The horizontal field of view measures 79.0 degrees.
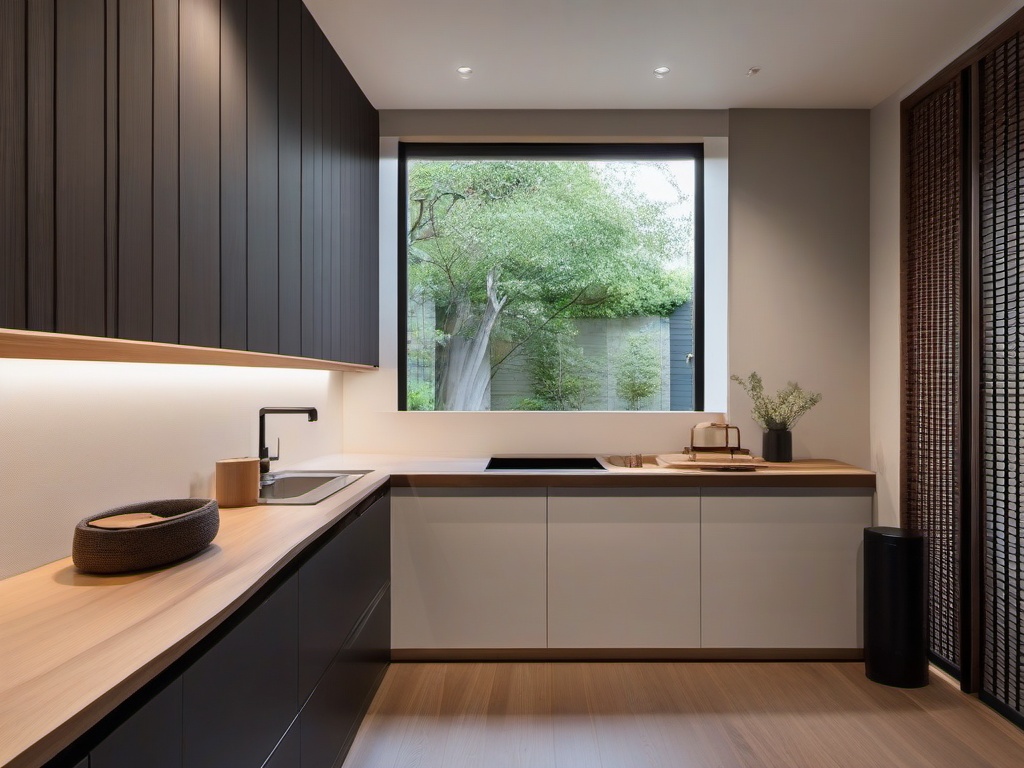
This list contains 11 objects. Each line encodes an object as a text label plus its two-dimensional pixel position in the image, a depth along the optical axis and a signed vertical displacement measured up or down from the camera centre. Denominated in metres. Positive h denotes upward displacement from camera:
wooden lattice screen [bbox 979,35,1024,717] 2.21 +0.08
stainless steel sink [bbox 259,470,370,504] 2.28 -0.38
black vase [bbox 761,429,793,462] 3.04 -0.29
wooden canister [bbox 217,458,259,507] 1.96 -0.31
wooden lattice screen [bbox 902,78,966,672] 2.51 +0.17
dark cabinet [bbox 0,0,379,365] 1.03 +0.48
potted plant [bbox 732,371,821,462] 3.04 -0.13
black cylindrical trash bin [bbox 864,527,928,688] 2.51 -0.91
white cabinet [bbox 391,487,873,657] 2.72 -0.80
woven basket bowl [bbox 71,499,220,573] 1.25 -0.33
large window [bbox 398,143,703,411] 3.47 +0.59
